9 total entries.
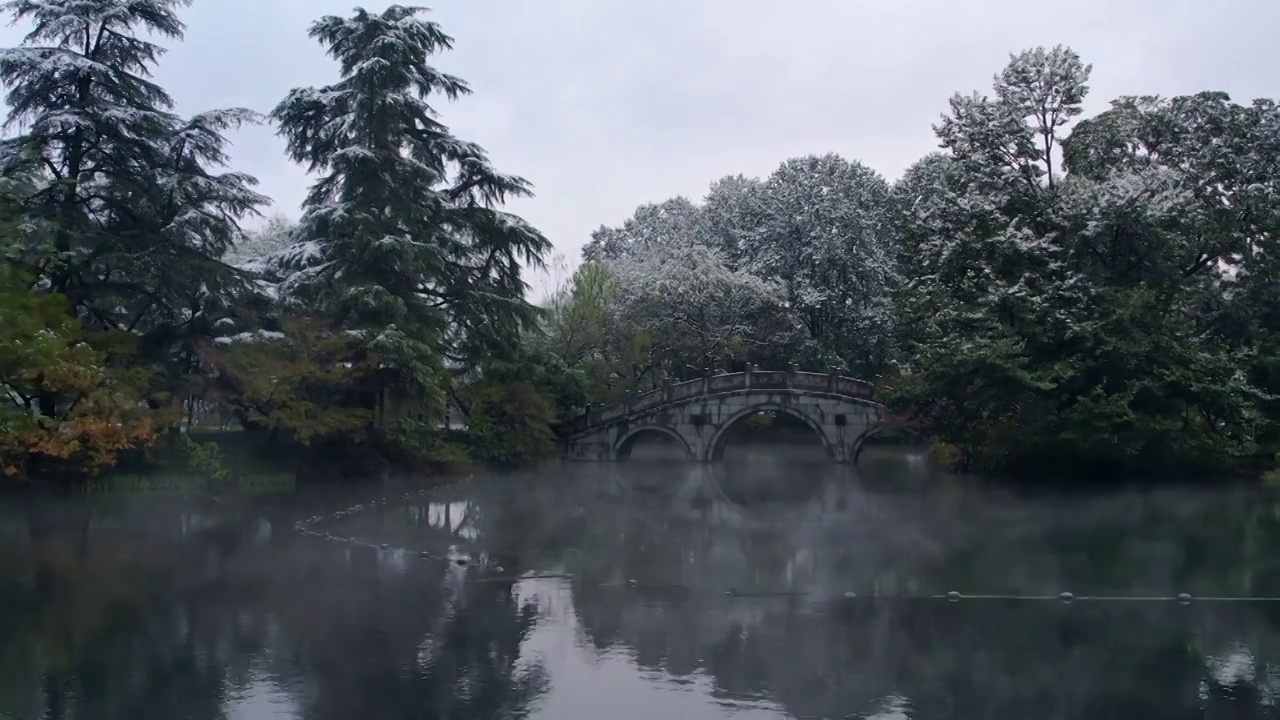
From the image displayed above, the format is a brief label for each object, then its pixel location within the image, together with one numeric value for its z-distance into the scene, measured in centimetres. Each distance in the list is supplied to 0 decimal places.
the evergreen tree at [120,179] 2783
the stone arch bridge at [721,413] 4138
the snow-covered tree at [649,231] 5522
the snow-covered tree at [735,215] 5041
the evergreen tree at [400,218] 3083
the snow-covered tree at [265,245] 3259
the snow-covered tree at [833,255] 4612
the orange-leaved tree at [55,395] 2384
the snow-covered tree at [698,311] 4628
